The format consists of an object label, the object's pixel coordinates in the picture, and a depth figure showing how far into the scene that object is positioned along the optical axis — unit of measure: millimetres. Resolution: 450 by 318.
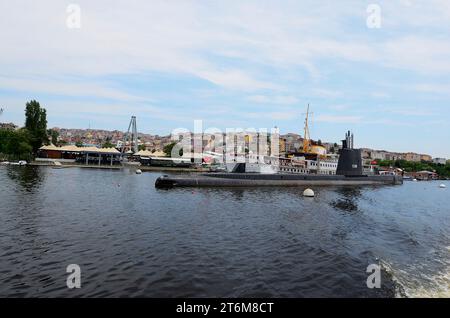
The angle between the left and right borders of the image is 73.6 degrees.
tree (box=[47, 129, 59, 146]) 150175
